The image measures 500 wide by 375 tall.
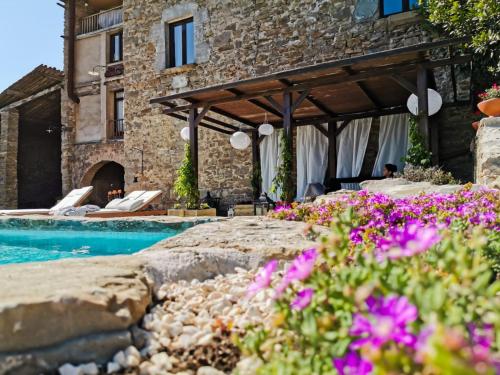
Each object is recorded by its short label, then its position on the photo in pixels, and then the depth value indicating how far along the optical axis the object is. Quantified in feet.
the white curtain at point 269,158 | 32.19
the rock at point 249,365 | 3.60
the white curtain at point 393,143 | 28.04
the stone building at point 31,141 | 46.73
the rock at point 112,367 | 3.98
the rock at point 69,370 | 3.84
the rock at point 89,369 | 3.93
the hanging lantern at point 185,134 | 28.48
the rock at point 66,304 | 3.87
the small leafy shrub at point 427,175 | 16.63
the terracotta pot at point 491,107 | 16.30
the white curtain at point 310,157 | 31.24
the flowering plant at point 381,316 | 1.84
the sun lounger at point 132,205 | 27.22
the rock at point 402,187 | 14.24
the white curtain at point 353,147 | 29.45
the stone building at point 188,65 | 27.73
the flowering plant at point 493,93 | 16.63
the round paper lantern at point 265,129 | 28.60
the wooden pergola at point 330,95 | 19.33
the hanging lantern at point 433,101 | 20.06
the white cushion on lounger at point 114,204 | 29.63
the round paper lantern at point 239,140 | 27.32
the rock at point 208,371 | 3.87
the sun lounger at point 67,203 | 30.82
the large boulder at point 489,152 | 14.43
